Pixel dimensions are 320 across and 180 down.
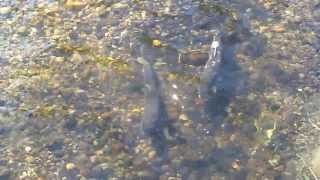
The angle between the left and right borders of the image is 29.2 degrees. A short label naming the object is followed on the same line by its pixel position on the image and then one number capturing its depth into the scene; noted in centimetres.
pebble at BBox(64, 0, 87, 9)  521
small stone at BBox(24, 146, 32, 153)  415
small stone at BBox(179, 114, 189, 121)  432
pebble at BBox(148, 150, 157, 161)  408
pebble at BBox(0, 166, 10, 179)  399
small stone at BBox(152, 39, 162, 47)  486
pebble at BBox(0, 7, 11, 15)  514
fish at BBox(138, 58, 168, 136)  426
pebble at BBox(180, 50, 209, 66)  473
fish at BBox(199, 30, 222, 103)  450
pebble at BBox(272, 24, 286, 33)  496
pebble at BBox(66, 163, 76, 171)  403
